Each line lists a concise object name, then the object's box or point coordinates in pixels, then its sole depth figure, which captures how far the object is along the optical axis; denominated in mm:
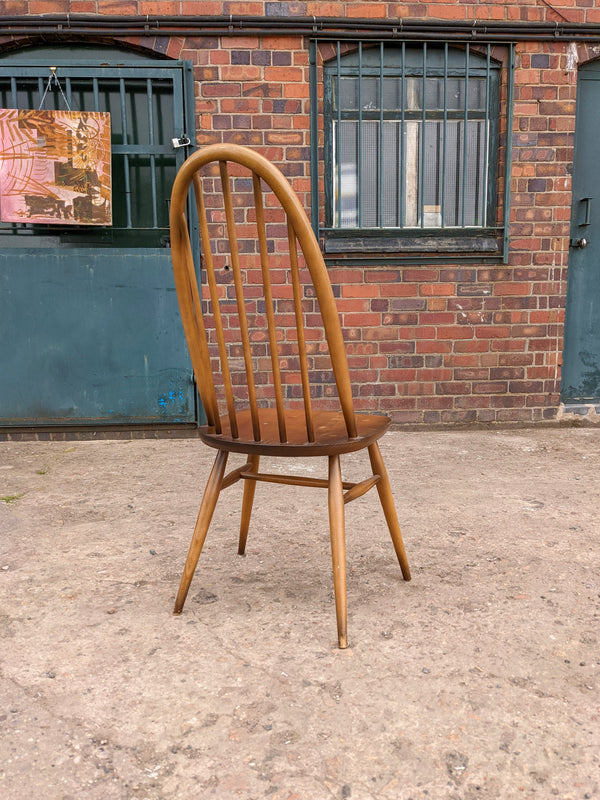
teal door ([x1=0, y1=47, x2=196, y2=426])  3088
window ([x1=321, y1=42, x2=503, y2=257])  3197
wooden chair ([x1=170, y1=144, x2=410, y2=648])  1221
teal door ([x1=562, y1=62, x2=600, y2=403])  3359
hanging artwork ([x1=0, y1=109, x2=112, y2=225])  3008
